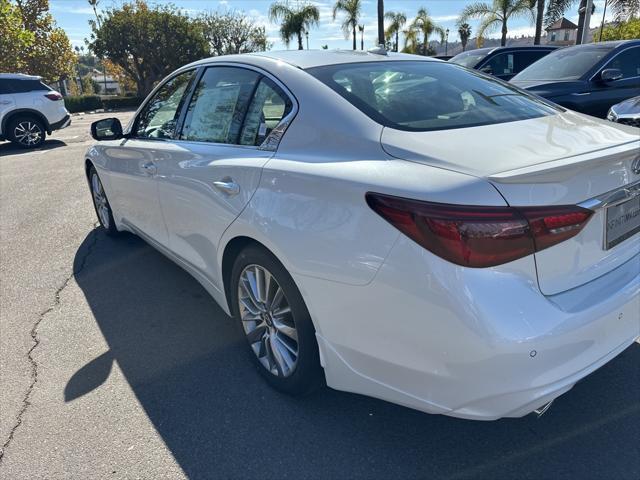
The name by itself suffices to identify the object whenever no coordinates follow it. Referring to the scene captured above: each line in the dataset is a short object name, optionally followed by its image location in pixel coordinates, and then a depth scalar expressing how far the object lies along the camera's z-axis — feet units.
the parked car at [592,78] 23.15
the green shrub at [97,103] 116.97
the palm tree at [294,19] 118.52
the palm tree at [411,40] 137.80
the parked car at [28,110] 41.32
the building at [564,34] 188.65
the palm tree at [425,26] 134.62
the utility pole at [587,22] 61.62
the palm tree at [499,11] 86.63
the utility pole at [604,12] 78.38
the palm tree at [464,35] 160.26
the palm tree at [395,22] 134.44
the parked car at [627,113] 18.72
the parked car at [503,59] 32.04
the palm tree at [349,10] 108.37
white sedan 5.52
